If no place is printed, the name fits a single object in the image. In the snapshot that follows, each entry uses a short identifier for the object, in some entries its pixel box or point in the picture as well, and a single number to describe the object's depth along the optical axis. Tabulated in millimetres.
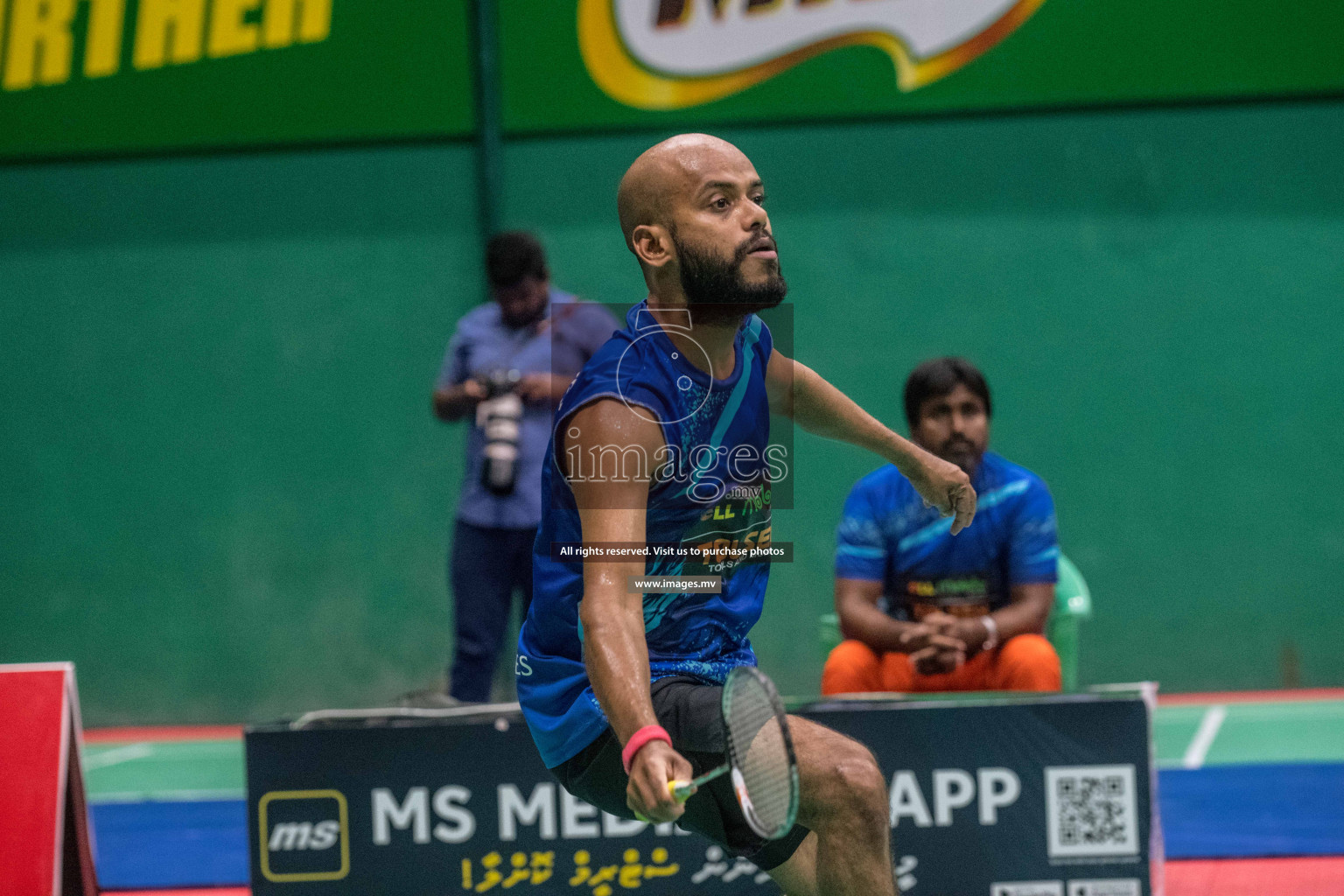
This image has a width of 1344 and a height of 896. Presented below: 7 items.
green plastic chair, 8219
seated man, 7512
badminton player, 4027
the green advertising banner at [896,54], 12641
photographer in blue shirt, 9266
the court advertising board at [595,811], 6461
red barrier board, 6687
